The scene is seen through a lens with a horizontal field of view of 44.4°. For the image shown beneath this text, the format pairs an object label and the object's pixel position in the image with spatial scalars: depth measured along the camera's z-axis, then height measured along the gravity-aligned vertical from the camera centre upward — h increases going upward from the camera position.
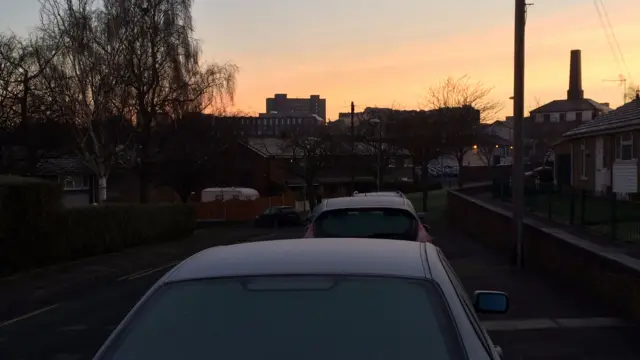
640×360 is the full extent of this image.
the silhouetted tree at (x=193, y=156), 52.75 +0.70
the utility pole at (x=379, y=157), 51.43 +0.55
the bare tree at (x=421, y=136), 49.88 +1.83
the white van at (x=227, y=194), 59.56 -2.17
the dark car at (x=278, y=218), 47.72 -3.21
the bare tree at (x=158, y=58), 35.12 +4.90
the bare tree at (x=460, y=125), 50.00 +2.60
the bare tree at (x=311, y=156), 60.66 +0.74
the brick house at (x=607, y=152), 24.22 +0.44
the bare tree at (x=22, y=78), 34.44 +3.90
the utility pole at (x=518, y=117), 16.34 +1.01
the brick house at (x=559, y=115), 79.44 +5.58
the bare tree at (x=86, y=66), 34.38 +4.39
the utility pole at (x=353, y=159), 59.04 +0.47
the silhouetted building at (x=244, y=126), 54.97 +3.18
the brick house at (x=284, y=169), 62.97 -0.33
